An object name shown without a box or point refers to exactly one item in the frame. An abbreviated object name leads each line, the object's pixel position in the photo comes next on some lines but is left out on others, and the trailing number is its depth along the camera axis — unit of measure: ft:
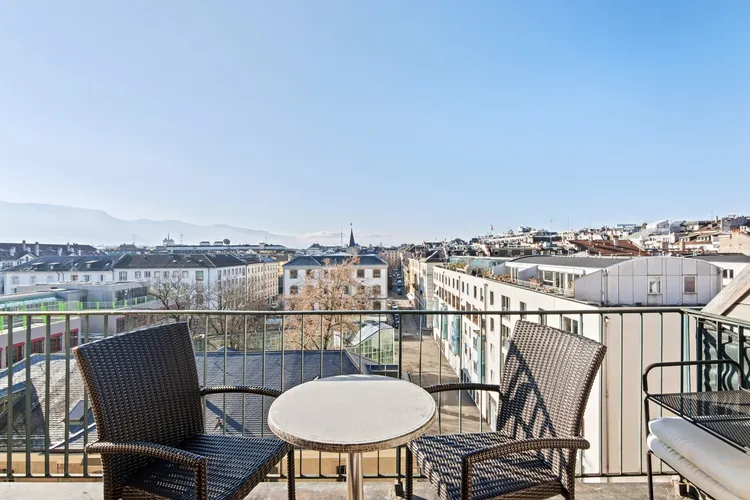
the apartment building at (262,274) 122.42
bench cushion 4.80
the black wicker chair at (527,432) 4.62
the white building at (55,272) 108.68
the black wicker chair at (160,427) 4.65
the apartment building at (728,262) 38.75
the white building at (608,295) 30.50
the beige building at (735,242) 67.77
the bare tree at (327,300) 52.06
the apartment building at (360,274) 101.60
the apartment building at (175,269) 115.44
